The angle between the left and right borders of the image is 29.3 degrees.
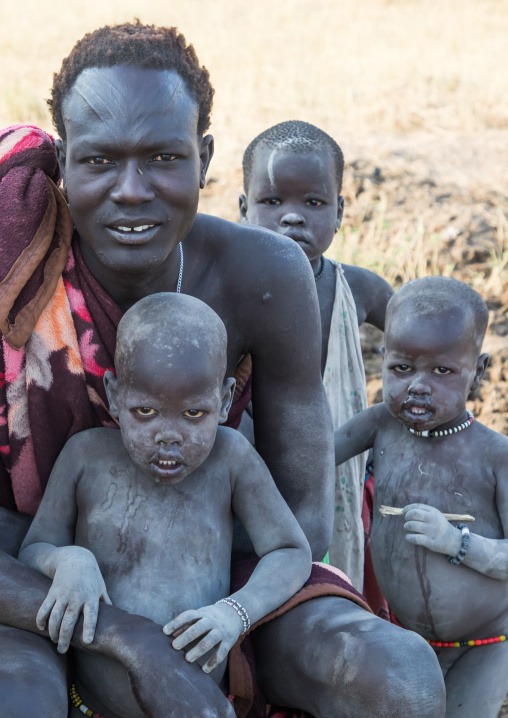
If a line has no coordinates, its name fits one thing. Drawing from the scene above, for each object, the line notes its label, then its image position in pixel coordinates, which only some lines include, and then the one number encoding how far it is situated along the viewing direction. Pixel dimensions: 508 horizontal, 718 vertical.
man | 2.02
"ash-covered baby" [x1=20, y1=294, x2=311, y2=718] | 2.23
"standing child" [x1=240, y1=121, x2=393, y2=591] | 3.89
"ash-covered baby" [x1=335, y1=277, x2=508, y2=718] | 2.88
